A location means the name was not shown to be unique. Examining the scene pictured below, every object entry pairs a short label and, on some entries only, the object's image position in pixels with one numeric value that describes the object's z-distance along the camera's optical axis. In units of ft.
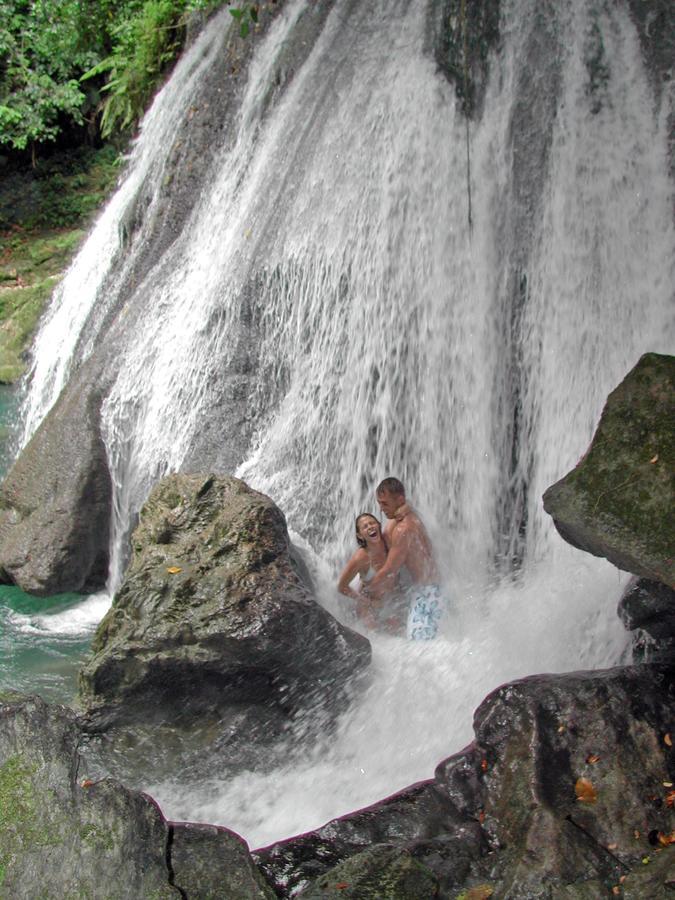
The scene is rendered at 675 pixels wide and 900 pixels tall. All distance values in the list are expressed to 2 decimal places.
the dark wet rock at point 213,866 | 11.12
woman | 21.95
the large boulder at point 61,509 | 26.96
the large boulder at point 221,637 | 18.78
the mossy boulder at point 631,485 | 13.93
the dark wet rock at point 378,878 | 11.85
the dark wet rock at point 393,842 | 13.19
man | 21.83
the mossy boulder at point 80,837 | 10.57
